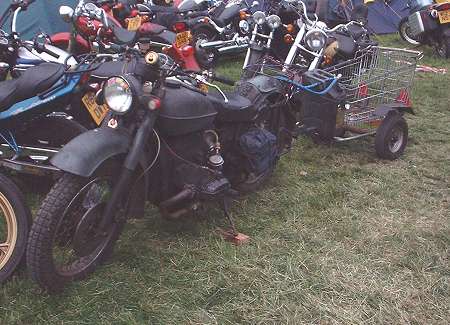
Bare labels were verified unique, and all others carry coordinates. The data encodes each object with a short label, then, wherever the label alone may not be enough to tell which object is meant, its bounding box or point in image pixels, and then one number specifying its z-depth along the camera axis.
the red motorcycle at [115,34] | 4.05
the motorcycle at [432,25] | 8.83
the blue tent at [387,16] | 11.20
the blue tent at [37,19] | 7.39
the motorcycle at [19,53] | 3.57
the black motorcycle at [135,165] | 2.33
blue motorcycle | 2.93
